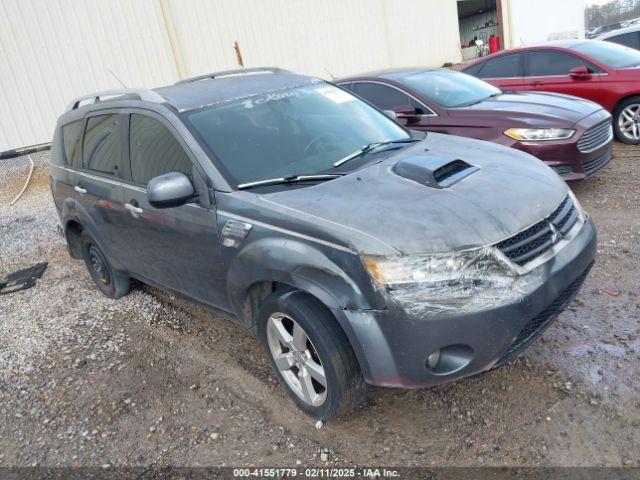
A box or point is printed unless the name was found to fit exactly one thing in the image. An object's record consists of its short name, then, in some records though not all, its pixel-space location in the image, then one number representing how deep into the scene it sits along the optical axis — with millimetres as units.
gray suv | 2395
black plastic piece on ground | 5631
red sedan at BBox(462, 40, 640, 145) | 7191
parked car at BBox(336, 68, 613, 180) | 5457
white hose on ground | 9570
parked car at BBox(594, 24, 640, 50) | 9766
